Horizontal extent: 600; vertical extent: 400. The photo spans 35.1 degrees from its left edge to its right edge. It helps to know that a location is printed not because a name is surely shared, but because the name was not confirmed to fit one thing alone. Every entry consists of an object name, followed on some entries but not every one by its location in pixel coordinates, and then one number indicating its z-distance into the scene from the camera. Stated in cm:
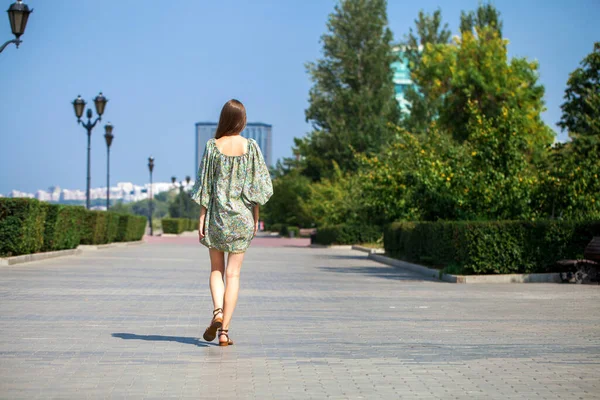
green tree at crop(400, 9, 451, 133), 6581
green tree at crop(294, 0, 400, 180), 6544
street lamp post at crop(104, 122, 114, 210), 4409
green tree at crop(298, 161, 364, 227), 4971
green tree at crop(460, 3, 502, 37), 6538
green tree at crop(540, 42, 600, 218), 2214
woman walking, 842
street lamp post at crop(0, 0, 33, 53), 1976
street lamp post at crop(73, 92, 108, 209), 3306
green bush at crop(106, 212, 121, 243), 3819
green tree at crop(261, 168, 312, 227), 7512
